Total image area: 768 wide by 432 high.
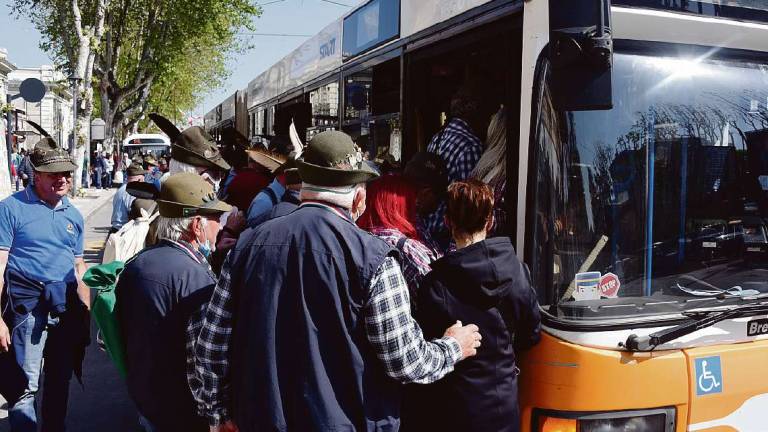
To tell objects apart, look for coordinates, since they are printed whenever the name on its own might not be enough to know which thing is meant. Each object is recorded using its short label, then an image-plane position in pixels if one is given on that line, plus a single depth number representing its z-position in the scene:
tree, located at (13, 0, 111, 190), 24.48
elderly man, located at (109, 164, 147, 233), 7.27
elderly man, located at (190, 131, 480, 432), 2.31
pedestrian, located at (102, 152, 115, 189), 37.19
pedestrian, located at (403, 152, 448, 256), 3.51
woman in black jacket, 2.68
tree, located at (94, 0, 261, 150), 31.73
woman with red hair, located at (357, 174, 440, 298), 3.04
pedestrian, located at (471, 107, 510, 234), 3.43
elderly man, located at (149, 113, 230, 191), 4.93
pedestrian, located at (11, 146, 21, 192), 28.08
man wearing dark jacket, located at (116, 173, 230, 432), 2.88
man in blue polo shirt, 4.20
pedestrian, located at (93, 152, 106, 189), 35.78
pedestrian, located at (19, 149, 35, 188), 24.31
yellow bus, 2.71
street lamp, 24.20
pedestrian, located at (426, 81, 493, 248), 3.81
